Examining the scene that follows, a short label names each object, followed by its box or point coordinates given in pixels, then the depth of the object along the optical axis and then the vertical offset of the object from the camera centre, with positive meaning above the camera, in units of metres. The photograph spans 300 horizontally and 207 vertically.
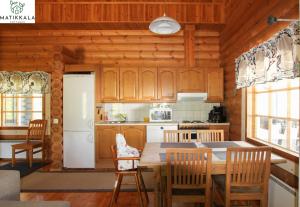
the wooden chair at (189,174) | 2.17 -0.63
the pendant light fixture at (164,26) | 2.95 +0.94
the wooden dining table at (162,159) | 2.27 -0.53
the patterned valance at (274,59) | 2.16 +0.47
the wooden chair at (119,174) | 2.85 -0.82
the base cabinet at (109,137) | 4.77 -0.65
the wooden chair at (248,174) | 2.14 -0.62
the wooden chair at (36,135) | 5.04 -0.66
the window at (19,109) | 5.68 -0.13
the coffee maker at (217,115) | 4.84 -0.23
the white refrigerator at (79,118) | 4.58 -0.27
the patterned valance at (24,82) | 5.46 +0.47
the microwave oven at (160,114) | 5.04 -0.23
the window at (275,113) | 2.55 -0.12
